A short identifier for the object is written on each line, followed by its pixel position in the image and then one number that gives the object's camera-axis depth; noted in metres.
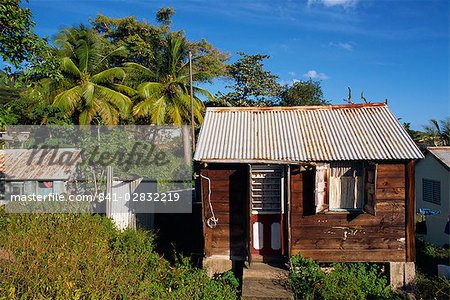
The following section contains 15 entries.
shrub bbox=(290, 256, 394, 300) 7.07
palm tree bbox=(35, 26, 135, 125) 17.78
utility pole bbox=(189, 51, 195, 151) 19.64
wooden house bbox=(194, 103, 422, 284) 7.79
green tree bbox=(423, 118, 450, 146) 24.55
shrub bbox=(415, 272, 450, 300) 7.23
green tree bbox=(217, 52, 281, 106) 25.91
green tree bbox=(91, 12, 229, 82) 27.44
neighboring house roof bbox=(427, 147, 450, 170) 12.39
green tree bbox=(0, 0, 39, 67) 6.96
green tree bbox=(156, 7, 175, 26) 33.81
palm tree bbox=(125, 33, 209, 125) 19.28
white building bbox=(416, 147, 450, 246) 11.56
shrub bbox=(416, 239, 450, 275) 9.27
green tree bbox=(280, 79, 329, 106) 26.03
